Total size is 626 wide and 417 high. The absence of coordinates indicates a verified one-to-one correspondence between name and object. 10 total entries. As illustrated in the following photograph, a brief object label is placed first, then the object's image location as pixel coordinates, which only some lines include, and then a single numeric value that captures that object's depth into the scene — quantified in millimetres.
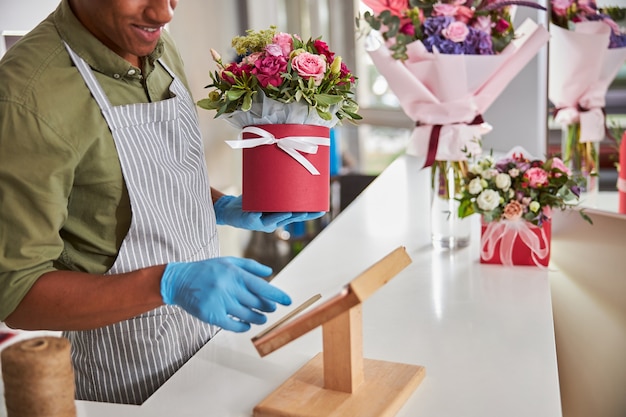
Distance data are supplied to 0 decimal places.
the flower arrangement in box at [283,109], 1432
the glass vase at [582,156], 2338
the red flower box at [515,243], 1940
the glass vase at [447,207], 2150
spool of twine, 833
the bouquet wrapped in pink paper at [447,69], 2027
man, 1219
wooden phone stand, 1062
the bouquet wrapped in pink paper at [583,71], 2359
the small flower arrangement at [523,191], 1908
